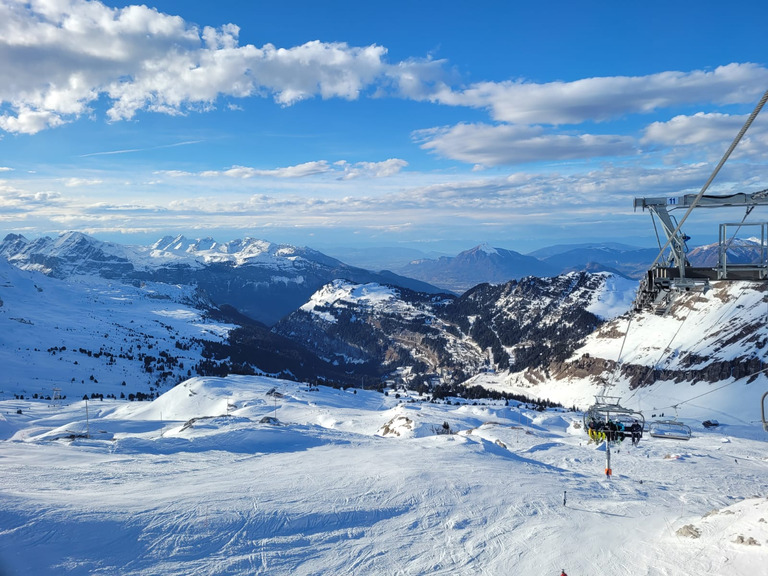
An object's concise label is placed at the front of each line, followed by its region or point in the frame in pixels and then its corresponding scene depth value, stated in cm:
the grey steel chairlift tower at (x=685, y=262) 1606
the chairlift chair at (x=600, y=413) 2528
